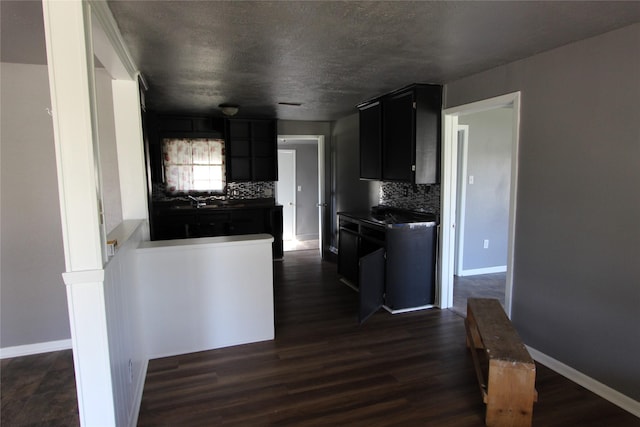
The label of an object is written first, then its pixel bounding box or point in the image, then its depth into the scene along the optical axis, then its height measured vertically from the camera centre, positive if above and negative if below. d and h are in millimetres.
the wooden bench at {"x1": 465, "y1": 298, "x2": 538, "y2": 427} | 2135 -1208
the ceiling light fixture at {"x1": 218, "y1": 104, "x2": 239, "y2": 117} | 4695 +802
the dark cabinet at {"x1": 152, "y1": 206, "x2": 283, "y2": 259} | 5500 -720
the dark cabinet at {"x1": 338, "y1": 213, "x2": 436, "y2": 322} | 3758 -967
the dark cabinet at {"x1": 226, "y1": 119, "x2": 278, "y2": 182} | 5953 +369
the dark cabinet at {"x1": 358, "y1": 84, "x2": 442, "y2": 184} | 3706 +385
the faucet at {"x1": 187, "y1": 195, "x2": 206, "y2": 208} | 5758 -424
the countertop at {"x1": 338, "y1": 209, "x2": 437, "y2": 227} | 3906 -510
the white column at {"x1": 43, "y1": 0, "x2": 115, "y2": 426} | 1465 -79
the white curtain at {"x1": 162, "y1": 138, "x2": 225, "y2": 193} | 5793 +155
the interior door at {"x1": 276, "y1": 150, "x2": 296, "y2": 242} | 7543 -295
